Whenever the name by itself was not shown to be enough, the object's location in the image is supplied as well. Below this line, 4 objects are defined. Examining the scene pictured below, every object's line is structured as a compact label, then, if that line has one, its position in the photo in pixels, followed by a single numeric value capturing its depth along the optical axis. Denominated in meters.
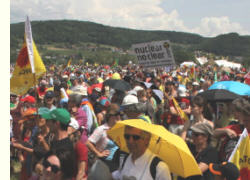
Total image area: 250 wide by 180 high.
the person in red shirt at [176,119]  10.43
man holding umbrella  5.16
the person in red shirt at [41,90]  17.51
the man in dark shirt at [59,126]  6.93
